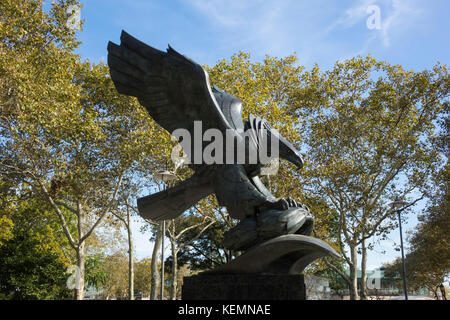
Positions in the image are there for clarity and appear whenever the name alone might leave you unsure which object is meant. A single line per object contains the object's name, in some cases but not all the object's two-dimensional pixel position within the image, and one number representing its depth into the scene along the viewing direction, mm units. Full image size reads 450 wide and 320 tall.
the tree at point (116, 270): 37562
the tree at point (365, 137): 16219
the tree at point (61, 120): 12609
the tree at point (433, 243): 16406
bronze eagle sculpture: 5814
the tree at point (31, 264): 21453
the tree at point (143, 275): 40750
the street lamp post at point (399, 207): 15078
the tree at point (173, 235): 18578
